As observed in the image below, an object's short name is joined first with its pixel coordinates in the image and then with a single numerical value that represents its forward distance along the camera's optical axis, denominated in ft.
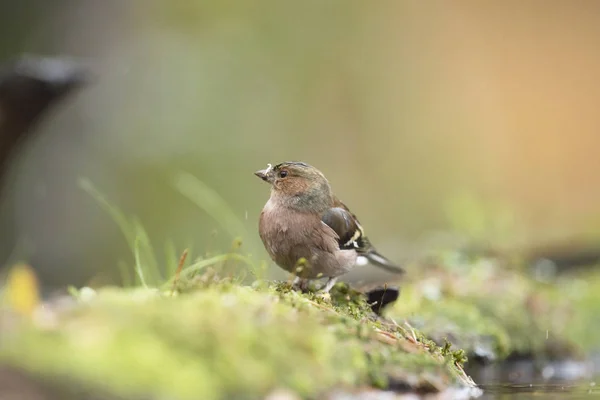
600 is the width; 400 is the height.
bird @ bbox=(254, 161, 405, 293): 29.84
